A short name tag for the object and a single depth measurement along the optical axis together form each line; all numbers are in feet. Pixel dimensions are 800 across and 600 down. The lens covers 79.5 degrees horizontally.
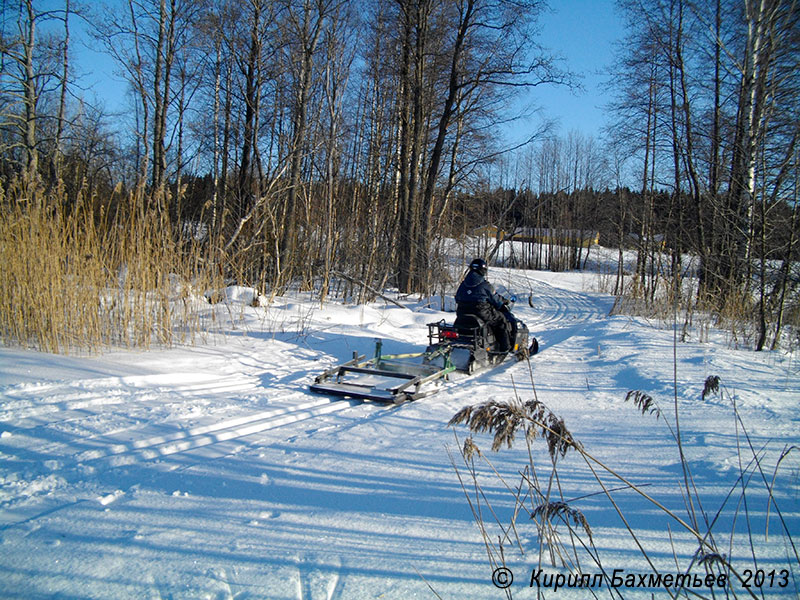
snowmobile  18.48
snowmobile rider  25.73
